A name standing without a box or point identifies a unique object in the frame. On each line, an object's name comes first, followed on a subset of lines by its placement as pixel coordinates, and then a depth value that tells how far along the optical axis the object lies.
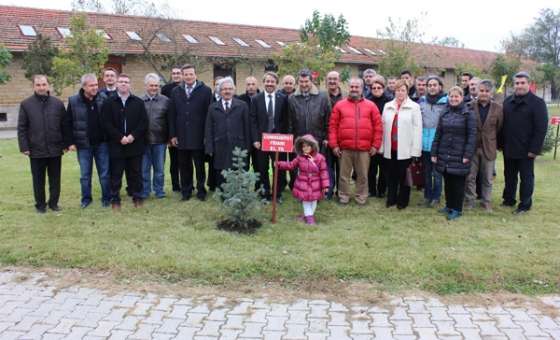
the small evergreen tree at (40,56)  20.88
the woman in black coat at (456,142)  6.59
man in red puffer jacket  7.14
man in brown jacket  7.00
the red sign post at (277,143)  6.32
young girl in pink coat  6.51
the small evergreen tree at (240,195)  6.04
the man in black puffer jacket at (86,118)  6.97
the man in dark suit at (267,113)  7.25
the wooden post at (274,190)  6.43
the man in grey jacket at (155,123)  7.61
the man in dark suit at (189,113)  7.45
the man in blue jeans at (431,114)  7.27
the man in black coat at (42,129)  6.74
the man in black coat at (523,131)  6.84
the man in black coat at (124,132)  6.93
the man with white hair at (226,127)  7.14
